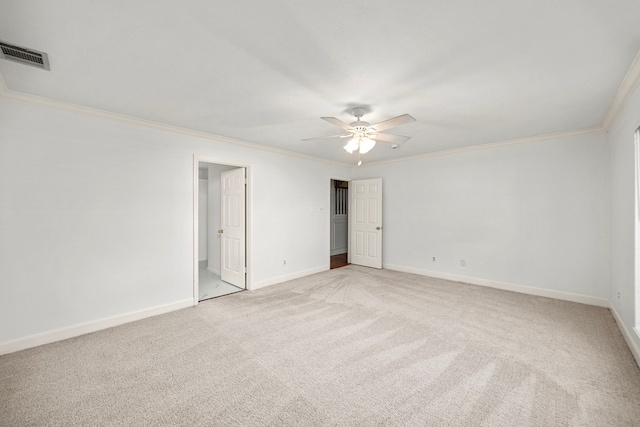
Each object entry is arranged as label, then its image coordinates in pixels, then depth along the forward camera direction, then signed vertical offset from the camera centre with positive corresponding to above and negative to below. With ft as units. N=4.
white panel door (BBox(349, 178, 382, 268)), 19.63 -0.80
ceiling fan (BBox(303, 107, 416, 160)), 8.93 +2.87
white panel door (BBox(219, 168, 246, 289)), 14.94 -0.91
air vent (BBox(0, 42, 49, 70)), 6.03 +3.64
